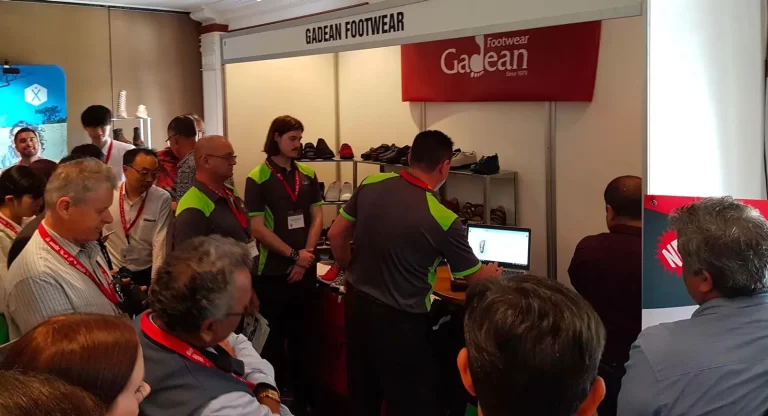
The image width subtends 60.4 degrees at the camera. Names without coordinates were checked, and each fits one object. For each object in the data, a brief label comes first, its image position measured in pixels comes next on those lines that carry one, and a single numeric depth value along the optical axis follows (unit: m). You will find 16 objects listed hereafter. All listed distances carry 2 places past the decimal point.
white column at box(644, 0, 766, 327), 1.94
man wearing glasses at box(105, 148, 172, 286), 3.03
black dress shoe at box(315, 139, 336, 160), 4.70
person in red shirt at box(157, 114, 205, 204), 3.85
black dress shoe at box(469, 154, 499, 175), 3.79
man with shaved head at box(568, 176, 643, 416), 2.33
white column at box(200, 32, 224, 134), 6.92
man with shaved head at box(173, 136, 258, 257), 2.76
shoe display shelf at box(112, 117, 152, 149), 6.75
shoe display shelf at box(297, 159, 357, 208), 4.63
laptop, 3.66
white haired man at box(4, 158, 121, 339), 1.81
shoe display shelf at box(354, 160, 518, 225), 3.77
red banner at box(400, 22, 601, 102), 3.41
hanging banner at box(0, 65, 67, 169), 6.12
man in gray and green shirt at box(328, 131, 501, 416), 2.43
